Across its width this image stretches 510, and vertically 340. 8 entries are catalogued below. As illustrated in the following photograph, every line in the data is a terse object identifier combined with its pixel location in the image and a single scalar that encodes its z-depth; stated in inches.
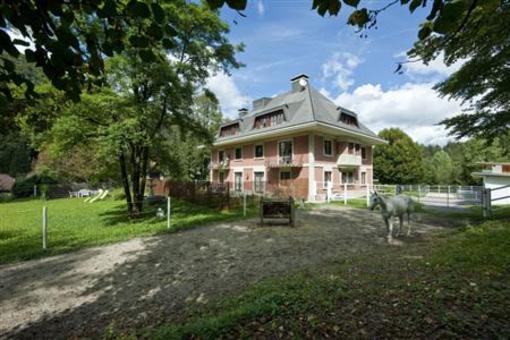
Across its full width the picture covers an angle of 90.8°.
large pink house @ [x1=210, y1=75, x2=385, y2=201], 768.3
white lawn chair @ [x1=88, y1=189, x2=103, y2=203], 884.8
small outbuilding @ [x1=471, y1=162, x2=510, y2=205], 840.3
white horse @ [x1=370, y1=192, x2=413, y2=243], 277.7
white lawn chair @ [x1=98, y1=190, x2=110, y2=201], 943.4
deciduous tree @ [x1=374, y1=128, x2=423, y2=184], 1368.1
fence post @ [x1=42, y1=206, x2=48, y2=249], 288.6
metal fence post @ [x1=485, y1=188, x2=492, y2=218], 390.9
